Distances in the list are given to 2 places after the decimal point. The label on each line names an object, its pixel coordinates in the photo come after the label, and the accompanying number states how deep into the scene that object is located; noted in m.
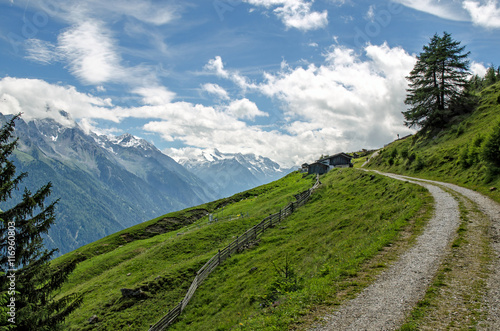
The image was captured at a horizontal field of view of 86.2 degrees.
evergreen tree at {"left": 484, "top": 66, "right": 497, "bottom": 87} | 83.04
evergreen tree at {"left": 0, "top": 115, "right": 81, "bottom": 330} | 14.42
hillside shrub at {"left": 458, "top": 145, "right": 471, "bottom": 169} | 32.88
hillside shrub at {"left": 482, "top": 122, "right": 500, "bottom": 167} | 26.06
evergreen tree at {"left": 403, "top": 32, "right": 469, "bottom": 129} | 53.91
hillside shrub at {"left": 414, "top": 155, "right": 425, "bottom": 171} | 43.53
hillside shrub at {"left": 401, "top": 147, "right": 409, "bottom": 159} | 53.09
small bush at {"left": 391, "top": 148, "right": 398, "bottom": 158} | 61.19
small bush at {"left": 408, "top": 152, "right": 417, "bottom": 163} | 47.58
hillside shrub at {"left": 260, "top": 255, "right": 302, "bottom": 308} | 14.64
